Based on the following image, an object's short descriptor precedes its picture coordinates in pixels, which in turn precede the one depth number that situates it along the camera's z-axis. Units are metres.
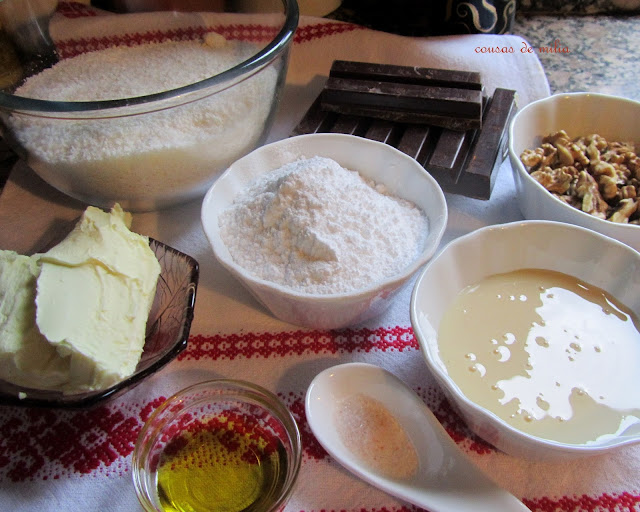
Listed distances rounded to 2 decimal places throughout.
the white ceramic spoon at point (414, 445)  0.46
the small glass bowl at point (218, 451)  0.46
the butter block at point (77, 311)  0.47
